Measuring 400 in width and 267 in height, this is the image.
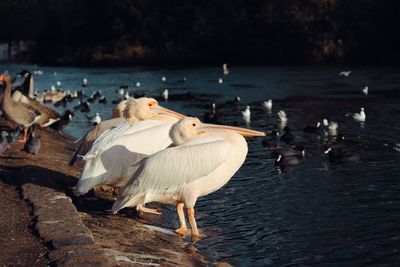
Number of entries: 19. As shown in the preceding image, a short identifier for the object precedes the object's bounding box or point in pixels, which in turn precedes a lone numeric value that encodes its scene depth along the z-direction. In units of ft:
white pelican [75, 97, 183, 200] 28.35
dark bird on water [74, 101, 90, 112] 82.92
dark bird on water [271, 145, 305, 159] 44.93
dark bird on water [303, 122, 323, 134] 59.81
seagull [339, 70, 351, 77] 113.31
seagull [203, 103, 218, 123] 66.90
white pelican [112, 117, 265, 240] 26.30
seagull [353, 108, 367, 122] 64.19
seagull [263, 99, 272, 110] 77.67
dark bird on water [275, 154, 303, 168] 43.57
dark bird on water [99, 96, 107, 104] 90.60
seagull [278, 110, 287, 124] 67.08
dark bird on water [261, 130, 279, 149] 52.47
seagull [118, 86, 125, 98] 97.59
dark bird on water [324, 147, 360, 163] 44.10
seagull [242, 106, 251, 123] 68.40
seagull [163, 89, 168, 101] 93.02
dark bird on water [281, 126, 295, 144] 55.67
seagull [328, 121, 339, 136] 59.88
